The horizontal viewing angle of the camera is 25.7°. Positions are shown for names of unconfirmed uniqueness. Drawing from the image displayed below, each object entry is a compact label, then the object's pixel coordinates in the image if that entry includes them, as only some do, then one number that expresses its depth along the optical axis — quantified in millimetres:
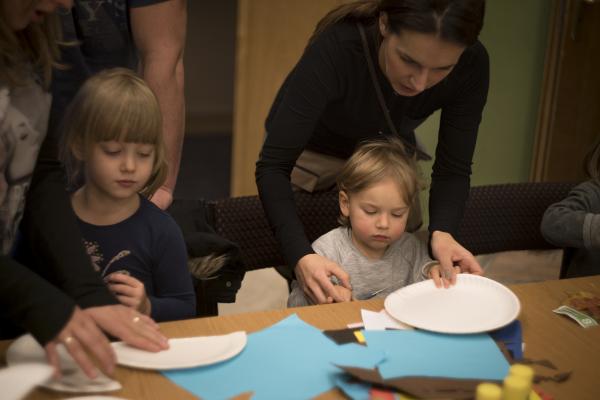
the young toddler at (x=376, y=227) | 2472
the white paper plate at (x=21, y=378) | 1797
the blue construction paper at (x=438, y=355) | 2002
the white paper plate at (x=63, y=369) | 1918
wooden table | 1953
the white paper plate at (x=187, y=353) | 1982
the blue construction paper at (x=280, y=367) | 1950
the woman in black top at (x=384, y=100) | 2303
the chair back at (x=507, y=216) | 2791
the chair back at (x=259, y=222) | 2592
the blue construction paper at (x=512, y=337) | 2078
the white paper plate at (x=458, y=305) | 2133
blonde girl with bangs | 2215
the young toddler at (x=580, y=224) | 2628
